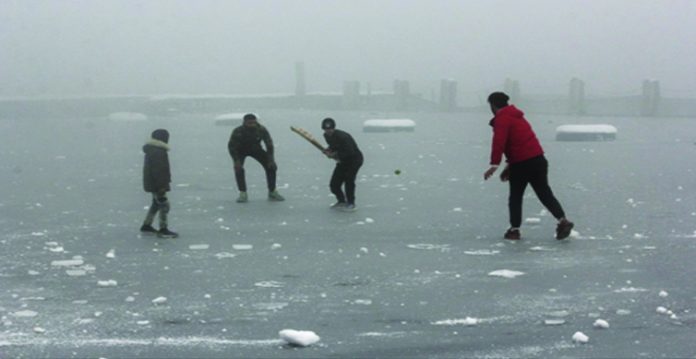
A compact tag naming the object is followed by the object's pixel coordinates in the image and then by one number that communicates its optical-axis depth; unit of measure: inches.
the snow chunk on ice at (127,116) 3628.9
